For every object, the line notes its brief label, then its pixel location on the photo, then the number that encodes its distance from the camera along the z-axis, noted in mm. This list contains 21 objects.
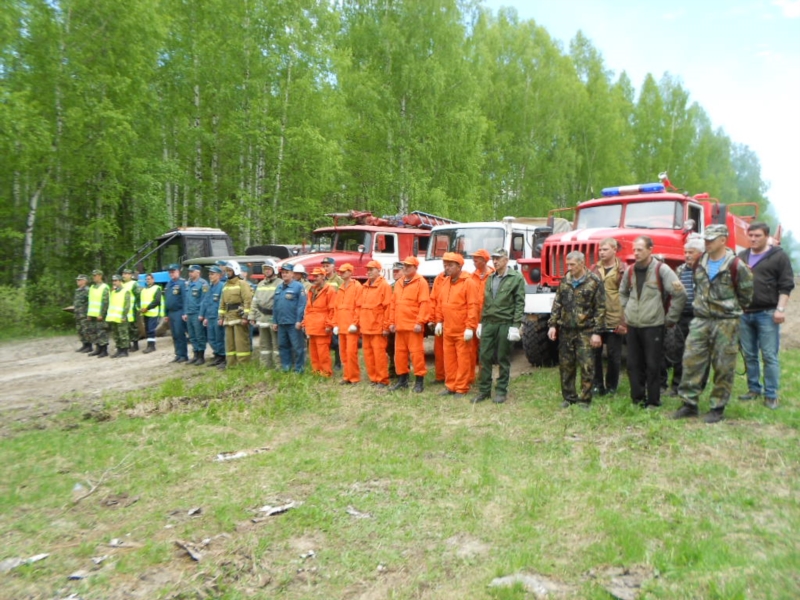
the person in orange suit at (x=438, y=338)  7707
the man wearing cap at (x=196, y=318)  10406
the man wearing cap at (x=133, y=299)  11445
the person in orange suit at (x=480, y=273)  7398
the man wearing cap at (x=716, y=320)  5316
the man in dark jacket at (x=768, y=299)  5727
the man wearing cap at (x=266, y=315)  9273
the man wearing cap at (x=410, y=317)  7750
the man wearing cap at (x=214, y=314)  10047
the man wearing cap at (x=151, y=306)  11734
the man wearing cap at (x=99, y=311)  11602
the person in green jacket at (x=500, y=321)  6941
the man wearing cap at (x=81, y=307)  12117
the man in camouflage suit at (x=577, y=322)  6199
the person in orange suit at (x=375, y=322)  8148
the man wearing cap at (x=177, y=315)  10742
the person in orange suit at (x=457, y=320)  7301
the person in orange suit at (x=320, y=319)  8836
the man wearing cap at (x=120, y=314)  11328
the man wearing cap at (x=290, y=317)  8867
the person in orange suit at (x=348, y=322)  8406
